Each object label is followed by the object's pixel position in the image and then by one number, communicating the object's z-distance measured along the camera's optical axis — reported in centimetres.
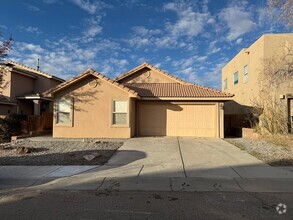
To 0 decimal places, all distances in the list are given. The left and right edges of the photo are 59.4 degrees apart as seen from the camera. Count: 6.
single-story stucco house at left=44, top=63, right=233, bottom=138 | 1594
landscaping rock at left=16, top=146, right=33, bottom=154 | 1105
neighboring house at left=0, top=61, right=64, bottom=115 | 2164
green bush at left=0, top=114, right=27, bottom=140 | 1616
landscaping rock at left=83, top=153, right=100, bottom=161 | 970
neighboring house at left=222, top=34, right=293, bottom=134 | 1691
